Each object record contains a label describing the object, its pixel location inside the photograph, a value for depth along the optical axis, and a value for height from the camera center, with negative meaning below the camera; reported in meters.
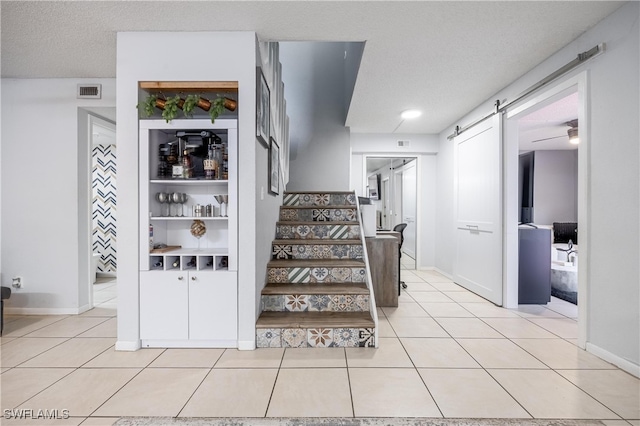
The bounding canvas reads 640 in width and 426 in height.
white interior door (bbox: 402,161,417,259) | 6.12 +0.13
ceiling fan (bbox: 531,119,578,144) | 4.56 +1.23
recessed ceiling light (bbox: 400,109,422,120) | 4.20 +1.36
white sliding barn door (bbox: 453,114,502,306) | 3.47 +0.02
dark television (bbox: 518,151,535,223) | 6.46 +0.56
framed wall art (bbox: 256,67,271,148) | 2.42 +0.85
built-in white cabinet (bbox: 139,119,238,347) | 2.37 -0.56
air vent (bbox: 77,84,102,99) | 3.21 +1.24
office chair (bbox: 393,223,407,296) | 4.22 -0.28
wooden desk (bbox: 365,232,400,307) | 3.46 -0.66
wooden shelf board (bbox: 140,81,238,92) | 2.36 +0.97
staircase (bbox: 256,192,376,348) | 2.39 -0.70
